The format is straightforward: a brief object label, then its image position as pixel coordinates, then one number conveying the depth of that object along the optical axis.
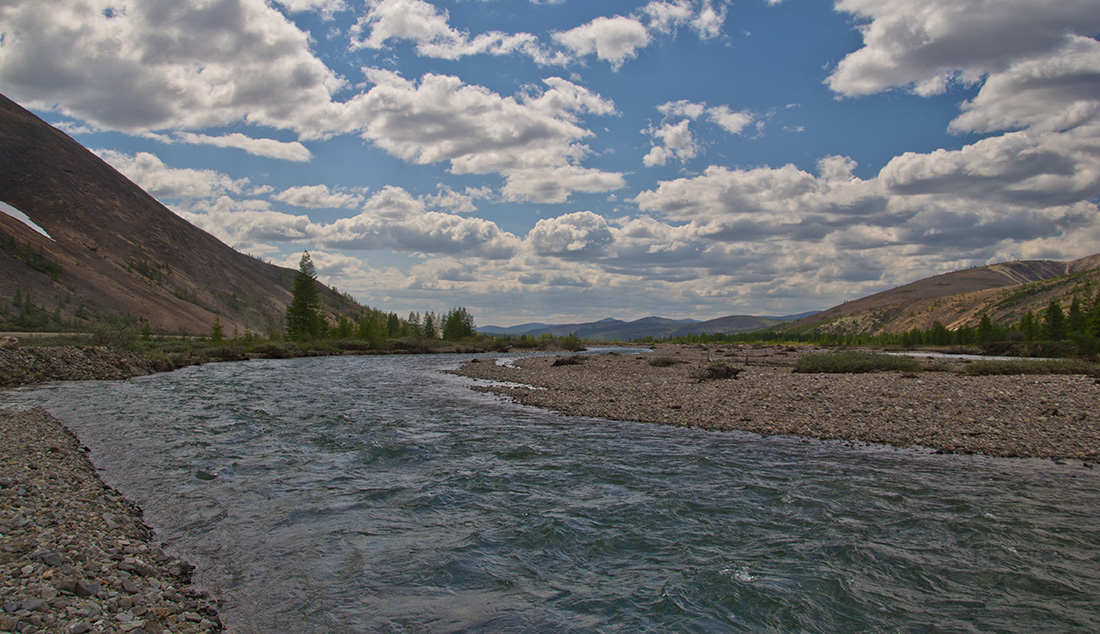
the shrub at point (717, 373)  35.94
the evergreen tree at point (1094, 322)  58.88
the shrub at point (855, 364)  40.00
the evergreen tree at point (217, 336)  79.91
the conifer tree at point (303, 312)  98.50
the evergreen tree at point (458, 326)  142.25
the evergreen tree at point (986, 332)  94.25
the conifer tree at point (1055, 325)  76.25
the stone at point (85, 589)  6.94
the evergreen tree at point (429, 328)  142.43
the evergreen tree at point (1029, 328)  83.23
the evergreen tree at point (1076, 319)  73.37
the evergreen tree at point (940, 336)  108.81
